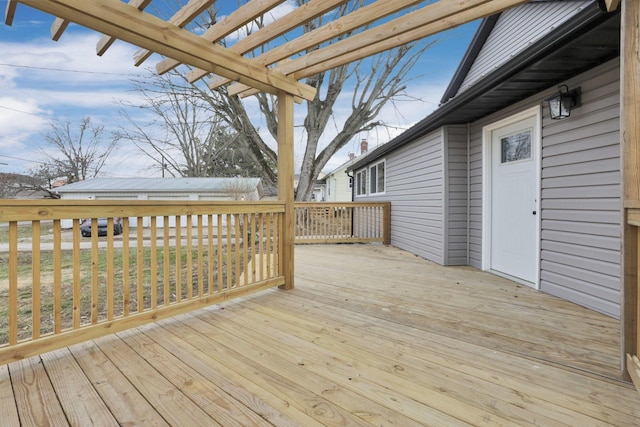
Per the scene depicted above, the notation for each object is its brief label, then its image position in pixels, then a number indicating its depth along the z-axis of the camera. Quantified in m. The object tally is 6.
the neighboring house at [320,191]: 22.38
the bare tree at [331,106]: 9.88
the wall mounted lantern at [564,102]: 2.94
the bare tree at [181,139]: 14.38
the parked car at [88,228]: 11.02
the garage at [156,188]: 12.23
